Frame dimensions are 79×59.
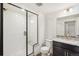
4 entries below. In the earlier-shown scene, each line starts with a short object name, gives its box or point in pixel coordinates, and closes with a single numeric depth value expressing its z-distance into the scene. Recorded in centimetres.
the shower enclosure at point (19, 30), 147
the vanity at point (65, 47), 156
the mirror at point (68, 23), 173
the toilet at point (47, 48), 155
